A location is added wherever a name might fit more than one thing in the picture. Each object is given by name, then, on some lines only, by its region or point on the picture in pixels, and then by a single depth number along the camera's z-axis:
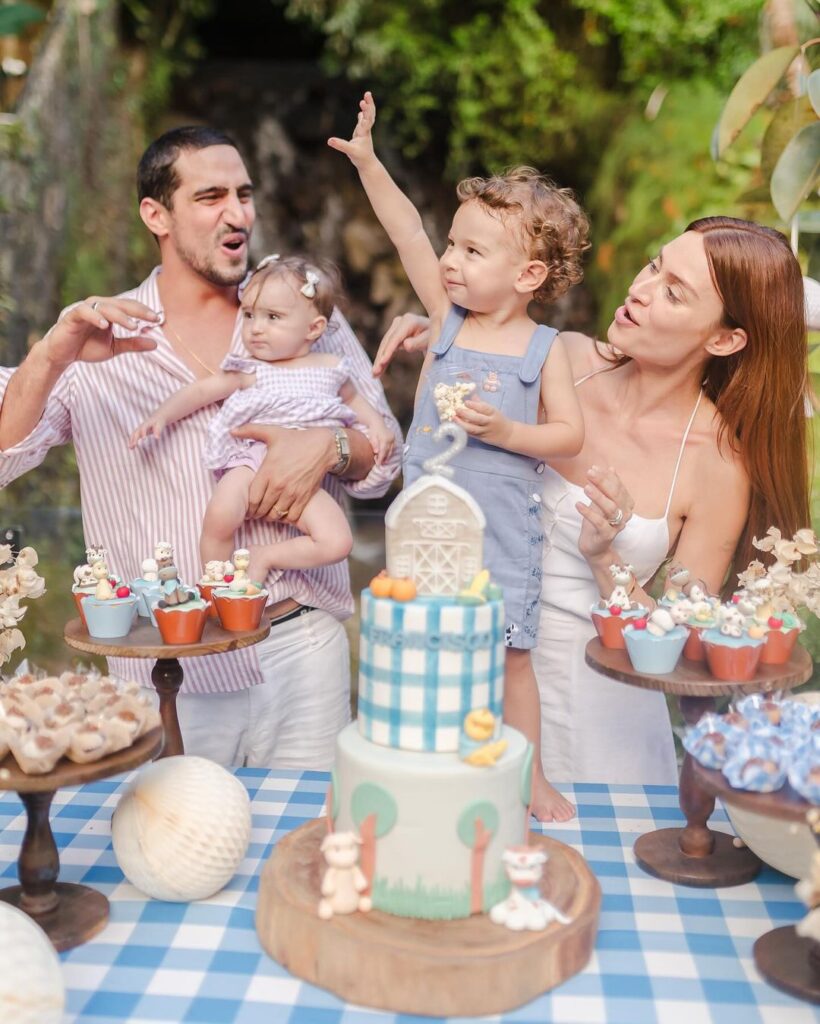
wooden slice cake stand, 1.42
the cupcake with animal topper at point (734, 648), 1.76
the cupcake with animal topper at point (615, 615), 1.86
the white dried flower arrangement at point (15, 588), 1.98
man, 2.52
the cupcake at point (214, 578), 1.98
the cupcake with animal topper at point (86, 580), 1.96
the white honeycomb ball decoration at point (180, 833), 1.65
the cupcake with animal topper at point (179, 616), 1.86
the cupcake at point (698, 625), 1.85
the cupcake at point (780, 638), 1.85
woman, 2.19
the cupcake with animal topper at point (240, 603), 1.93
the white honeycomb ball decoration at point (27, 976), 1.28
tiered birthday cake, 1.52
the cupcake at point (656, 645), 1.78
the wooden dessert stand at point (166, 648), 1.83
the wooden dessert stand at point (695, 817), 1.75
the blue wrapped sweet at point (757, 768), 1.50
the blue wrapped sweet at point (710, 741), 1.57
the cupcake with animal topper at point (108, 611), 1.90
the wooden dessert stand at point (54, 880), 1.54
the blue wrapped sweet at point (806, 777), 1.46
